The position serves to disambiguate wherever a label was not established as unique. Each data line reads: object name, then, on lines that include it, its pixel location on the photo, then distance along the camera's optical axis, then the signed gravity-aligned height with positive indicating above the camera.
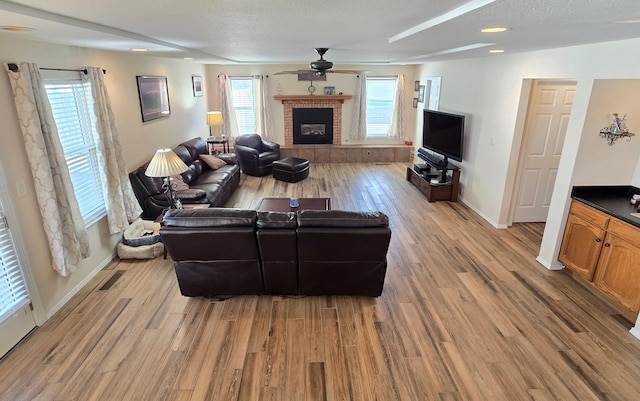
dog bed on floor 4.12 -1.81
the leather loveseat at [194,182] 4.63 -1.33
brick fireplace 8.64 -0.19
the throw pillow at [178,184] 5.02 -1.26
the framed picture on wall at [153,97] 5.02 -0.01
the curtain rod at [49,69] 2.66 +0.24
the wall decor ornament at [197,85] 7.54 +0.27
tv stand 6.09 -1.43
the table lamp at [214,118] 7.81 -0.46
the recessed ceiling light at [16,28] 2.13 +0.41
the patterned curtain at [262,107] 8.55 -0.23
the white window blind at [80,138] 3.32 -0.43
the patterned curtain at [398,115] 8.67 -0.40
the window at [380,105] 8.80 -0.15
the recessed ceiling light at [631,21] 1.75 +0.41
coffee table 4.68 -1.46
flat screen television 5.77 -0.60
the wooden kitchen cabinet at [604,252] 3.04 -1.43
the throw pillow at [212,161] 6.54 -1.20
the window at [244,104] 8.70 -0.16
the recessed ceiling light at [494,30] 2.04 +0.42
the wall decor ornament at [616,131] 3.48 -0.29
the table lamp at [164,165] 3.81 -0.75
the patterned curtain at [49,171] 2.76 -0.64
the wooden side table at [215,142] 7.86 -1.04
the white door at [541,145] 4.63 -0.60
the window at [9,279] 2.66 -1.43
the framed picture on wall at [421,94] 8.08 +0.13
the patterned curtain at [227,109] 8.52 -0.29
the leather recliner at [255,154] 7.60 -1.24
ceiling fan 3.70 +0.36
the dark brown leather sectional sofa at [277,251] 3.03 -1.35
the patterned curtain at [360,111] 8.64 -0.31
